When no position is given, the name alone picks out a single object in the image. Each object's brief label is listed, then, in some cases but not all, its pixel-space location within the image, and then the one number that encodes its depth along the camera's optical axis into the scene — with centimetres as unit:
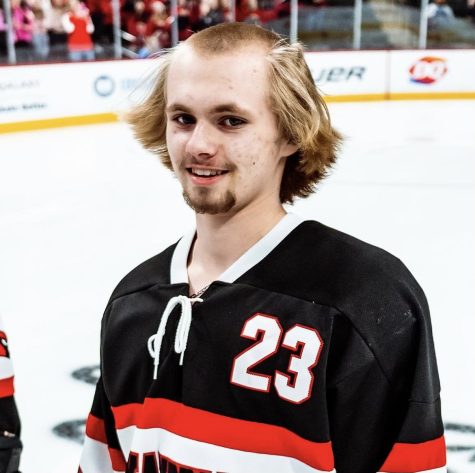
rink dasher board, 854
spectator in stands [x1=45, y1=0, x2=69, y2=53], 943
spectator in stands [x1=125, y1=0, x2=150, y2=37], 1077
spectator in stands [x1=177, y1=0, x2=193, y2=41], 1062
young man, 107
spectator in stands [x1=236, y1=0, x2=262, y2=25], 1155
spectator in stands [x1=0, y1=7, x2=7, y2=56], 877
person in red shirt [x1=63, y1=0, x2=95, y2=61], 942
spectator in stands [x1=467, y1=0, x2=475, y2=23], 1168
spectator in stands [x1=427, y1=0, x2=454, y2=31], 1133
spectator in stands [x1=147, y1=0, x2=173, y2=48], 1087
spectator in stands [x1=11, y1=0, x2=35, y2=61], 903
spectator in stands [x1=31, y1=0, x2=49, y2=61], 918
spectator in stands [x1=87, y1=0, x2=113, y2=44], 1006
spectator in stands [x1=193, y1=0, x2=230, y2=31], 1102
